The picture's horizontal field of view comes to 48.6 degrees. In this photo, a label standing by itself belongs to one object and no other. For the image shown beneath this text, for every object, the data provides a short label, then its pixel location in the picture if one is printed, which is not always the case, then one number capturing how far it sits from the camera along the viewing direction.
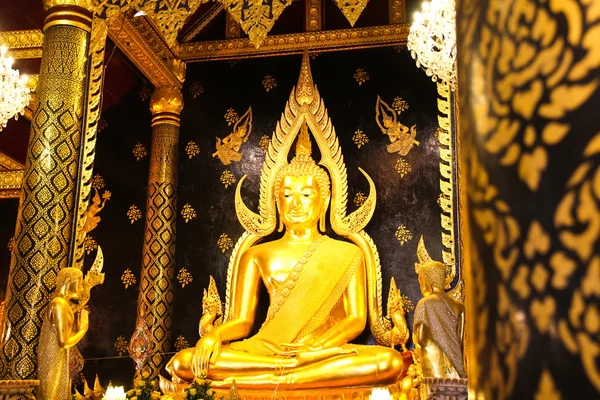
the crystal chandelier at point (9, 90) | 4.82
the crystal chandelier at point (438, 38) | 4.08
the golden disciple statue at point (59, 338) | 3.60
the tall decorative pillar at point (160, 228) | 5.50
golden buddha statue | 4.41
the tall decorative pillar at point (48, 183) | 3.73
